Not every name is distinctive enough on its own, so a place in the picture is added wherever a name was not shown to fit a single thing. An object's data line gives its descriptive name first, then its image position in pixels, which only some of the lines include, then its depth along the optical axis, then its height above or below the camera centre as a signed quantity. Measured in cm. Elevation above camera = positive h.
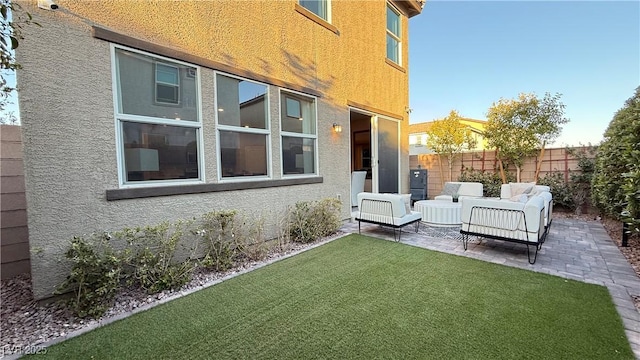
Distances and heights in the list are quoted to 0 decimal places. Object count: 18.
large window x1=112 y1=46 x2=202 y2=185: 327 +77
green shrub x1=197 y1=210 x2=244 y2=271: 377 -107
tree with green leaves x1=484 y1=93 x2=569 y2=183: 782 +134
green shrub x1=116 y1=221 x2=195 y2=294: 305 -110
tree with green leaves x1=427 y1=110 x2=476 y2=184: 955 +116
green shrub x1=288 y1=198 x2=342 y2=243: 517 -108
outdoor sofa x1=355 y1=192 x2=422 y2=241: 514 -92
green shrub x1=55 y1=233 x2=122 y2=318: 254 -111
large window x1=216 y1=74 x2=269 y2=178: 427 +82
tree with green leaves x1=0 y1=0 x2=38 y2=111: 191 +111
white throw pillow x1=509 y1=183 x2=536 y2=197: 623 -58
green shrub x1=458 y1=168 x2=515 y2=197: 887 -46
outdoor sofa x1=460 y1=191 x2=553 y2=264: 380 -89
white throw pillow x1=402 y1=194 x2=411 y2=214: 538 -80
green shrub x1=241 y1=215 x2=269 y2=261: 420 -122
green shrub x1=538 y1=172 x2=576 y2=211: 752 -77
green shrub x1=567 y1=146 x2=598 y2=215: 727 -40
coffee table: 617 -117
